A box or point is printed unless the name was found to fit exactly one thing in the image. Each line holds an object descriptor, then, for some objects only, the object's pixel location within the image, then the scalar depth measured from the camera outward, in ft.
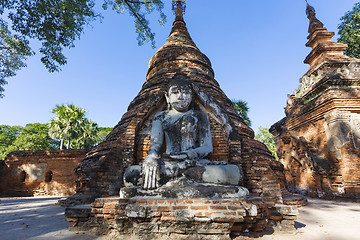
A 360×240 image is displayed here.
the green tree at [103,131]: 119.18
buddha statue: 10.36
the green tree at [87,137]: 69.48
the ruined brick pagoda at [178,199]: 8.71
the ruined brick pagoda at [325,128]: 24.26
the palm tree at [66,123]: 60.23
